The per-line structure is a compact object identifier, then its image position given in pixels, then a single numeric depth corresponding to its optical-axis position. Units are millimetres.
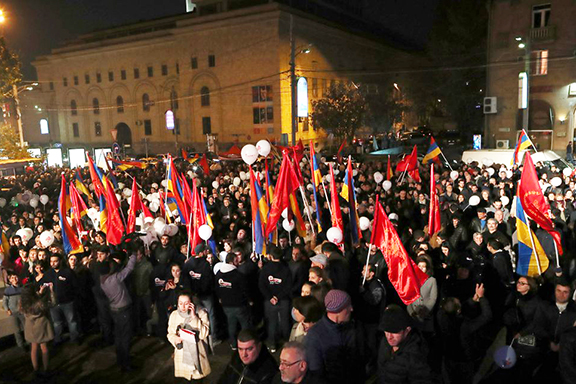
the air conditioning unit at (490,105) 30438
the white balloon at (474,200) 10961
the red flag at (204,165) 19109
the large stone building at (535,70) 28641
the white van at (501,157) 18484
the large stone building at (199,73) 43750
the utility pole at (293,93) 25828
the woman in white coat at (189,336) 5602
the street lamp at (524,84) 24109
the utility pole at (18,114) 30325
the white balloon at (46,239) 9586
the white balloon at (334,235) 8123
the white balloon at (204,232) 8680
